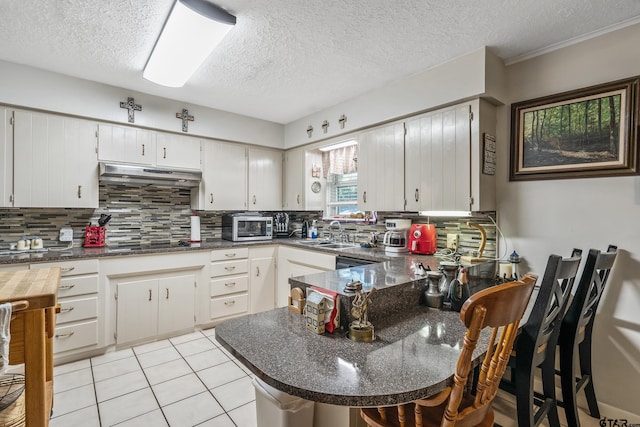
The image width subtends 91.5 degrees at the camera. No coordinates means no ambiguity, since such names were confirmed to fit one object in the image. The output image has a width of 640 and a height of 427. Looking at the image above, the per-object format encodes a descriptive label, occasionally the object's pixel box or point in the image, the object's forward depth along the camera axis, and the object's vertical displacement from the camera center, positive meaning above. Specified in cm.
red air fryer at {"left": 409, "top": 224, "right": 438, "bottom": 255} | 279 -26
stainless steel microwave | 373 -20
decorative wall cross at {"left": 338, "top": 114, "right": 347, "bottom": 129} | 338 +99
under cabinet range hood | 295 +36
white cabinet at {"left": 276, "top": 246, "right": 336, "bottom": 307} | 315 -58
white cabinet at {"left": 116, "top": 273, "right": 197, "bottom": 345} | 286 -92
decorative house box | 129 -42
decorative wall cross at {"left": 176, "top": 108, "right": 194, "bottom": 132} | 340 +102
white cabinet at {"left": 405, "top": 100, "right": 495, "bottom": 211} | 237 +42
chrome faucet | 390 -18
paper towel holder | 363 -21
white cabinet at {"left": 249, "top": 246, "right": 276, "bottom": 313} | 362 -80
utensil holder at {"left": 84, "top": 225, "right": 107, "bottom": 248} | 307 -25
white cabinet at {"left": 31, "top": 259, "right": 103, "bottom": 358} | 256 -83
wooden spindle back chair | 90 -51
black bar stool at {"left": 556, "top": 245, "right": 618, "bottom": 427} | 157 -58
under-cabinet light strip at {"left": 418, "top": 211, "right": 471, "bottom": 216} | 250 -2
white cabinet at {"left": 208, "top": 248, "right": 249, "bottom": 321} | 336 -80
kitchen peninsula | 89 -51
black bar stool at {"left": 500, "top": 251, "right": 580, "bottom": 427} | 129 -60
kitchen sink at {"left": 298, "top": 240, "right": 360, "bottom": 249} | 337 -38
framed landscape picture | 193 +53
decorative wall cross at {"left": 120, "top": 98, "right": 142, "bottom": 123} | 305 +103
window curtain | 379 +64
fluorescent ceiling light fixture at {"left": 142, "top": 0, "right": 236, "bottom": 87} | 178 +112
